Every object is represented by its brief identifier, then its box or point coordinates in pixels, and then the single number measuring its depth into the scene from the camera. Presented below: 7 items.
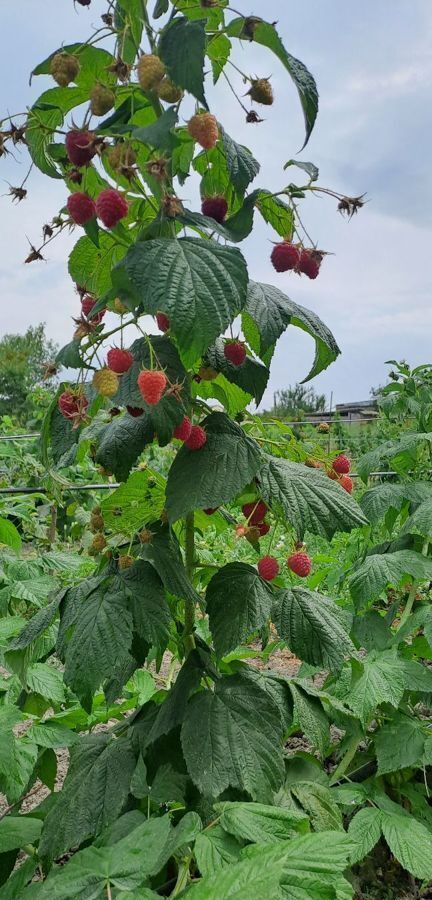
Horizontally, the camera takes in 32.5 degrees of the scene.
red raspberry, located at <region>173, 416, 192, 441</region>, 1.02
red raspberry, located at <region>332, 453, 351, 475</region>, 1.27
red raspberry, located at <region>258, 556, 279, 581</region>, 1.20
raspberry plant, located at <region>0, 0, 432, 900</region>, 0.87
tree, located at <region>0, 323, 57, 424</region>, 22.38
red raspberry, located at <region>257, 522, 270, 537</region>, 1.24
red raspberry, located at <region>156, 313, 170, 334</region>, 1.04
